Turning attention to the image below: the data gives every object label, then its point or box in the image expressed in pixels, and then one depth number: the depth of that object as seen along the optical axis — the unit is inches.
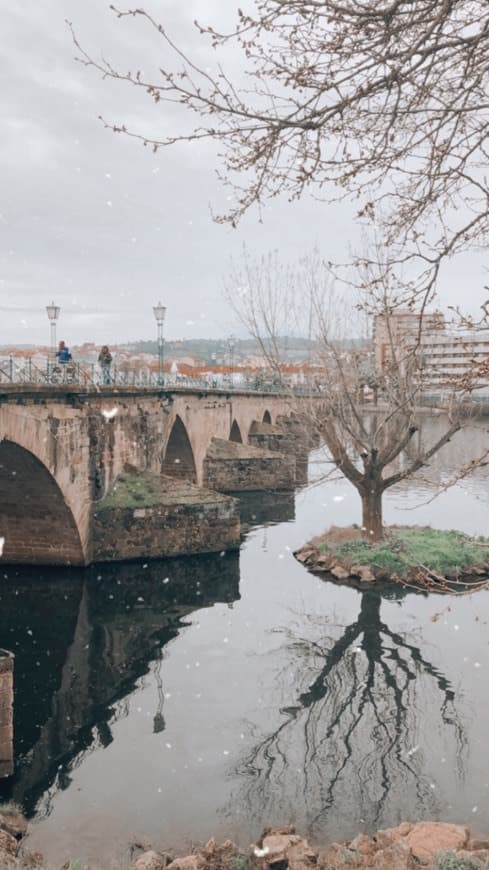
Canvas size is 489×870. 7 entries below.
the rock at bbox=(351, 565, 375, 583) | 650.8
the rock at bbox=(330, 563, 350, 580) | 663.1
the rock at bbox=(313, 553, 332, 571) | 693.9
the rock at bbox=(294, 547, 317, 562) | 729.0
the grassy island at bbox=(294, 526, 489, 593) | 651.5
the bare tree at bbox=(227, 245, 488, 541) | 640.4
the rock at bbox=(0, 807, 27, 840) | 297.6
